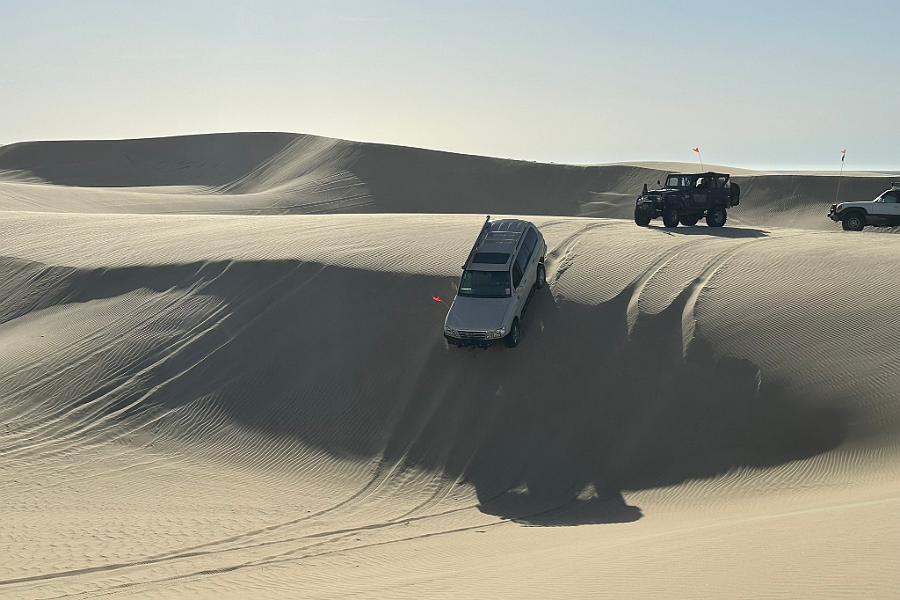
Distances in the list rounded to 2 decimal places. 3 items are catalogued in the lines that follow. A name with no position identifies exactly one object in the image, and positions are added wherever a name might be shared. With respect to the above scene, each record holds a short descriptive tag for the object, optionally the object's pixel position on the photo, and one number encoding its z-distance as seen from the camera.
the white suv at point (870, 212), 30.34
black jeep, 30.02
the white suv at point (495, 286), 19.69
